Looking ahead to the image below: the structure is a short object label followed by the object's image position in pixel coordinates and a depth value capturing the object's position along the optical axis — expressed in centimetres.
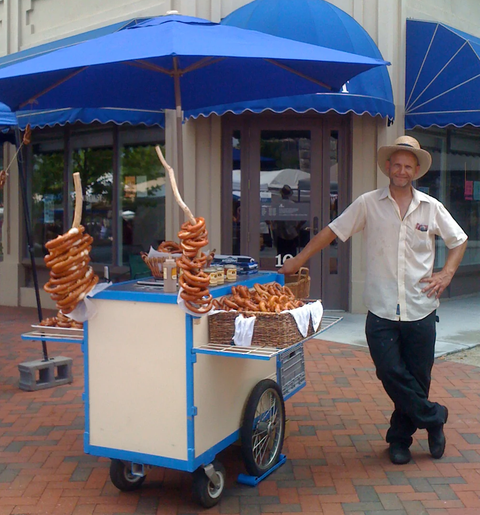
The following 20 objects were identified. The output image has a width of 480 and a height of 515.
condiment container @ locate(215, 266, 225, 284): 399
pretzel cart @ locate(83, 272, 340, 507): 349
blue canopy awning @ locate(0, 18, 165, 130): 823
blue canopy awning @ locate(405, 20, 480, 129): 823
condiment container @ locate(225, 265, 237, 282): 414
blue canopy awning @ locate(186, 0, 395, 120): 771
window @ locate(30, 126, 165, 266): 950
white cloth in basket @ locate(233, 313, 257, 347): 351
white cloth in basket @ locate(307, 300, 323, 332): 378
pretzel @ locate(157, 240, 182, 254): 424
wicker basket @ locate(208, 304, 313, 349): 348
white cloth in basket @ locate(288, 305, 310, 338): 356
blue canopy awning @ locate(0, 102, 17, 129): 679
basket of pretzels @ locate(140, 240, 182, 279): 409
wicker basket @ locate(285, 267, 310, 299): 512
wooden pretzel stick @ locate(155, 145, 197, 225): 347
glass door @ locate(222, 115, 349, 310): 888
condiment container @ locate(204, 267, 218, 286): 392
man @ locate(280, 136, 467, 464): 407
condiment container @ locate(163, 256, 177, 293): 367
